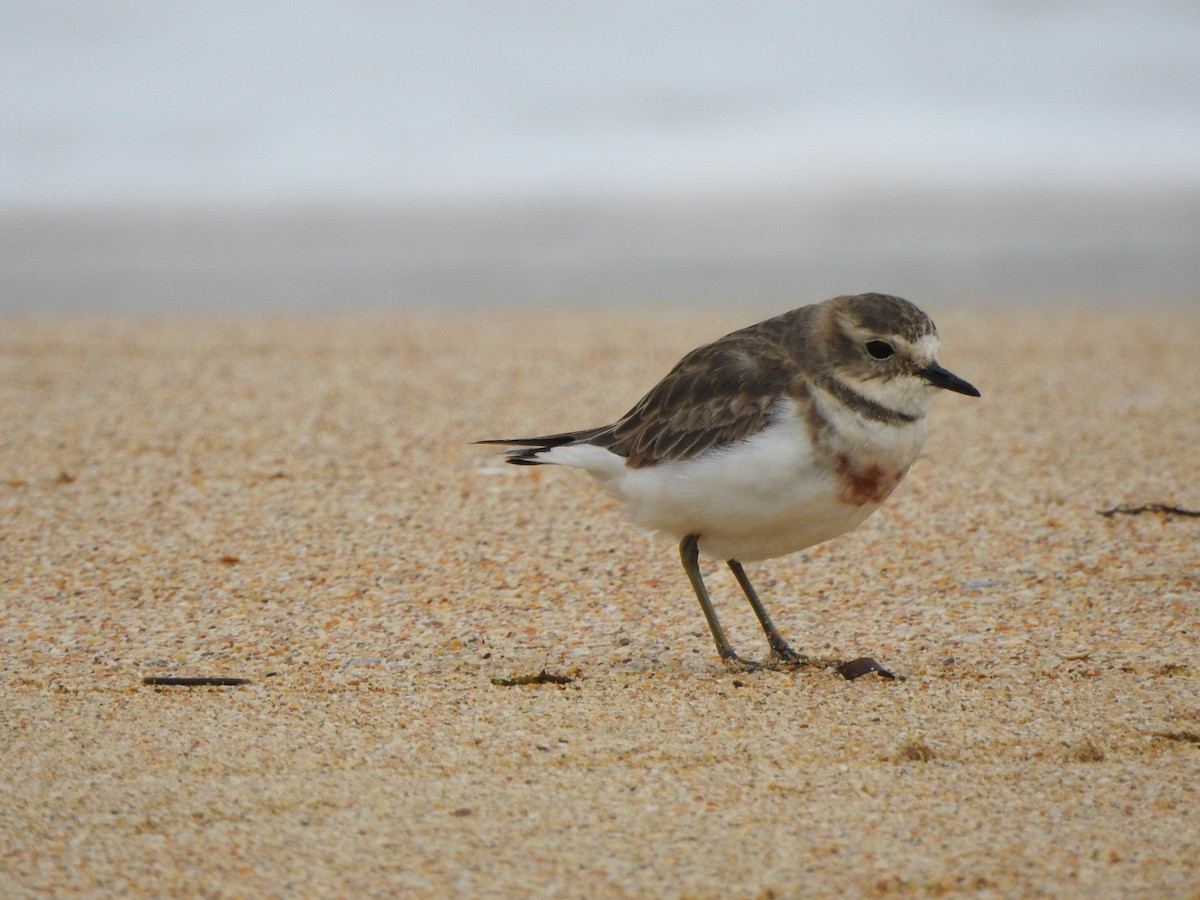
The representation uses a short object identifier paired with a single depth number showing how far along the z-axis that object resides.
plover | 7.78
